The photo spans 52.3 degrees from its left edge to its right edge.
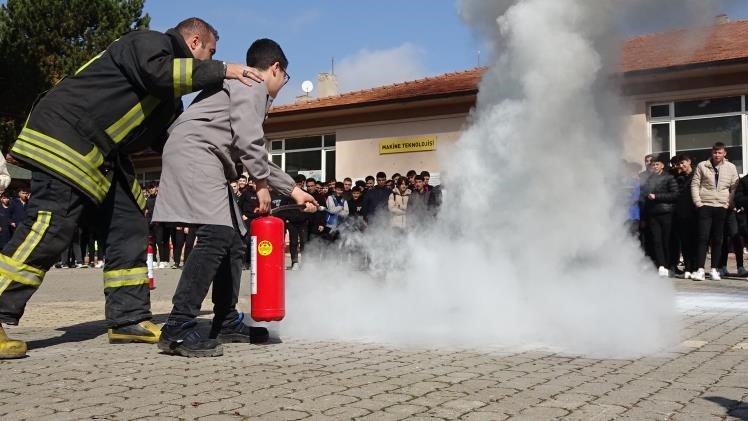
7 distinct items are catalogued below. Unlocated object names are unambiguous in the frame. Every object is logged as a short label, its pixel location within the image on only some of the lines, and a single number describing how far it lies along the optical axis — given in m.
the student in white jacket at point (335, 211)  14.53
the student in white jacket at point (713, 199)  11.90
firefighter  4.84
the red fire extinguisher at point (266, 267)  5.08
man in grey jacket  4.90
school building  12.22
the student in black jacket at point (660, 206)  12.27
